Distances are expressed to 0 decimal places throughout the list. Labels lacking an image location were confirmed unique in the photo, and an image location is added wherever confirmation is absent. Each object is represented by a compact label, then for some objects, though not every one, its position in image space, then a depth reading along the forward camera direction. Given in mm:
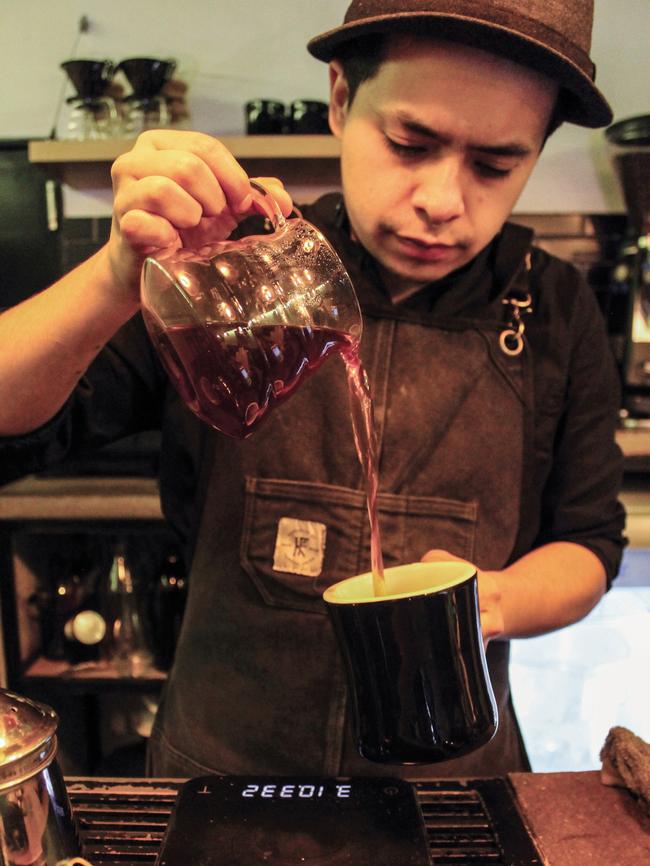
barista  873
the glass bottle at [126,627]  2045
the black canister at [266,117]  2166
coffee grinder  2082
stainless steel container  511
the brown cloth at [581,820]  648
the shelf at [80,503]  1863
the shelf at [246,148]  2045
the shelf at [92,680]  2006
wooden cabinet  1877
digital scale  614
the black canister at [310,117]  2152
